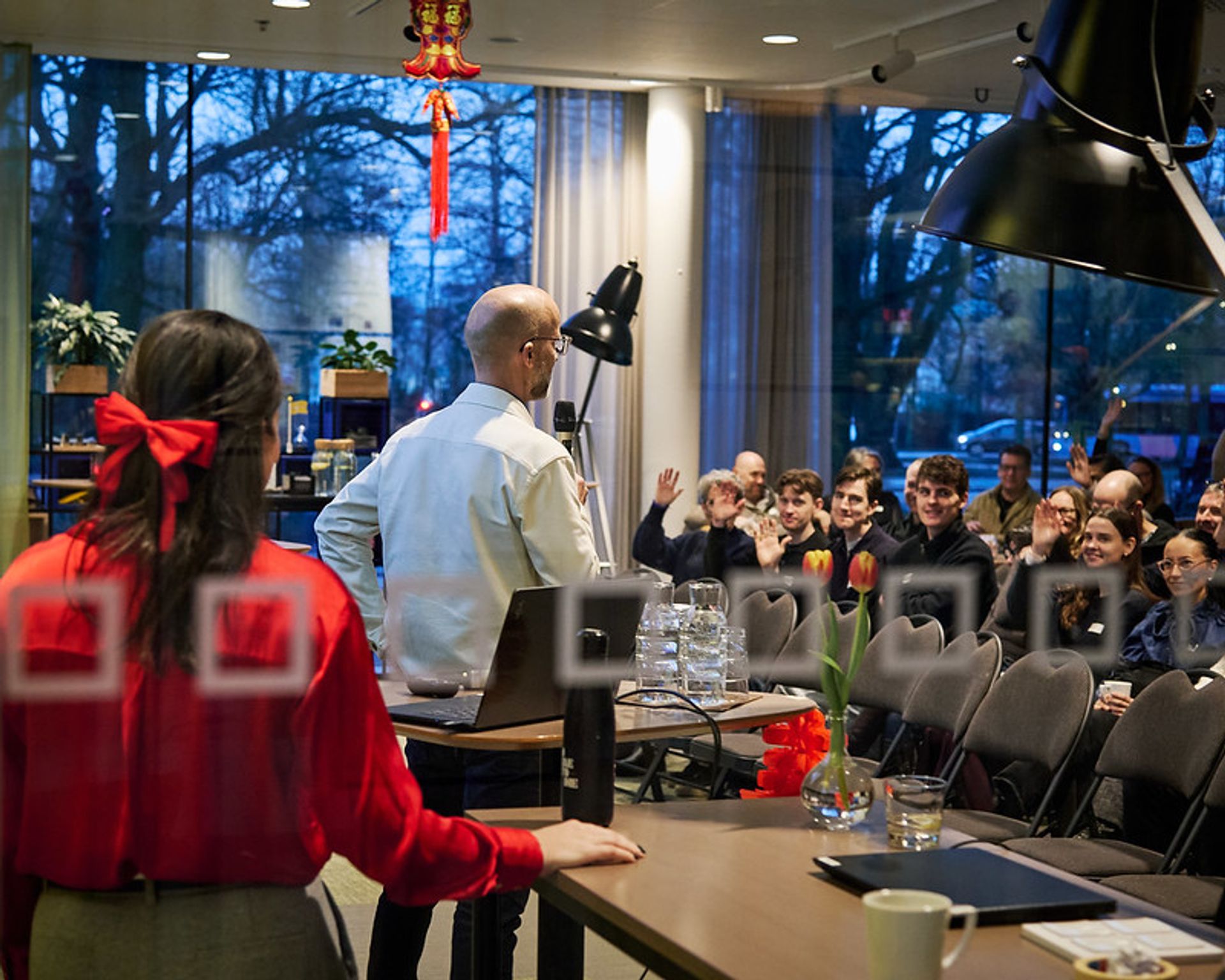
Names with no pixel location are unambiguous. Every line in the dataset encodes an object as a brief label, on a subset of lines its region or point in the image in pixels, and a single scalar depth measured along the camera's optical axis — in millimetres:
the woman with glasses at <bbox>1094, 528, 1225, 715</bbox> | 4590
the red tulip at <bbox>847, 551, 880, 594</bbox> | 2424
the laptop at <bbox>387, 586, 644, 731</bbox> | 2783
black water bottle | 2123
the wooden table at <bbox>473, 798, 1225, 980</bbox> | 1643
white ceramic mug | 1443
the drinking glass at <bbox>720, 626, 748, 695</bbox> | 3480
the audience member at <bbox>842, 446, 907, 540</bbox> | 4223
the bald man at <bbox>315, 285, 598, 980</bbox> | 3168
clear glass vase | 2221
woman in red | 1691
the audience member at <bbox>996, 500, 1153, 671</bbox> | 4598
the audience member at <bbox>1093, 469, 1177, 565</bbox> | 4414
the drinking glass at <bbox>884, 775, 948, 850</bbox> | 2113
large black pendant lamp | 1968
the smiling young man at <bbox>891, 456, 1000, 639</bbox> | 4227
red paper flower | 2547
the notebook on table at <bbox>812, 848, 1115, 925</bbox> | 1795
